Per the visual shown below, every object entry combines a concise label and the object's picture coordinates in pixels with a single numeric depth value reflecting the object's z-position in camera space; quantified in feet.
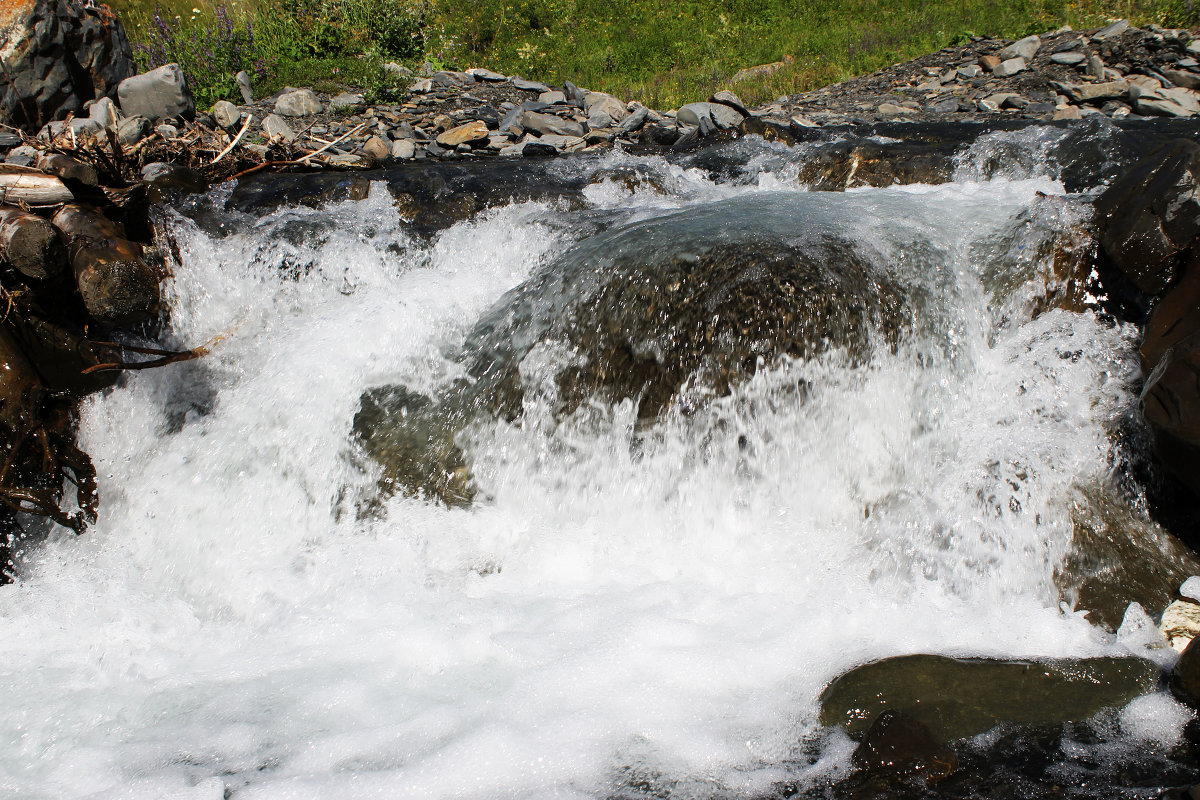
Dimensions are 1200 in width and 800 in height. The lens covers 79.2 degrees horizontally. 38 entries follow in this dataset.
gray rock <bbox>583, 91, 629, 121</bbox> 31.17
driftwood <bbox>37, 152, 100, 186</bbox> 14.15
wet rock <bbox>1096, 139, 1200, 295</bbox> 12.45
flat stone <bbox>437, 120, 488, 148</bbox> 27.71
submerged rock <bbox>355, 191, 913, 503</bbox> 12.53
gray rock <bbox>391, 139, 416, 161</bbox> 26.27
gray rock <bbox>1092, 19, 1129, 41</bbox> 34.83
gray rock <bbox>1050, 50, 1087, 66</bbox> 33.47
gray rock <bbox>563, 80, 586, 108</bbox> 33.04
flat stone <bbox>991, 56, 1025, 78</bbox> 34.81
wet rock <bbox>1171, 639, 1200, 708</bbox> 8.75
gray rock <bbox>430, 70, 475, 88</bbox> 35.17
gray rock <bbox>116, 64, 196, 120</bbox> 27.07
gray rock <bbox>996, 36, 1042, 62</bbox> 35.99
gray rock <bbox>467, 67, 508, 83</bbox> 36.50
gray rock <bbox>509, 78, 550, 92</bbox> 35.06
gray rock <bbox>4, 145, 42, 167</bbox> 18.56
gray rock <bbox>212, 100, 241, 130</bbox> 28.14
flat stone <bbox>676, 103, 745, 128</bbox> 29.43
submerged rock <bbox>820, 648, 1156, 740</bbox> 8.77
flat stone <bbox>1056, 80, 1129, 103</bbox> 29.89
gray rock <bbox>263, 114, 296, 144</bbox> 26.30
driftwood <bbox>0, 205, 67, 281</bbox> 12.46
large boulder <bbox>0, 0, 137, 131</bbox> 24.44
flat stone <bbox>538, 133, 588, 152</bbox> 27.78
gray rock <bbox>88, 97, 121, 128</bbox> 25.76
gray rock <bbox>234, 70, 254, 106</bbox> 32.53
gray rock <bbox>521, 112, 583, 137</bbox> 29.60
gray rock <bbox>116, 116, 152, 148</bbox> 23.82
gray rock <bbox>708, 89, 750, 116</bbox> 31.45
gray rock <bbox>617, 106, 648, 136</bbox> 29.35
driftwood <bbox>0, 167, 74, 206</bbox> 13.19
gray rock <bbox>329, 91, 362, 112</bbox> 31.37
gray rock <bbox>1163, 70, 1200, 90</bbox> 30.09
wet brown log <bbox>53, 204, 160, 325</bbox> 13.02
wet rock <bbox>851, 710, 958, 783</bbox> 7.81
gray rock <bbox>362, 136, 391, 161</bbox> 25.91
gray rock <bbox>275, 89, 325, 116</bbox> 31.17
